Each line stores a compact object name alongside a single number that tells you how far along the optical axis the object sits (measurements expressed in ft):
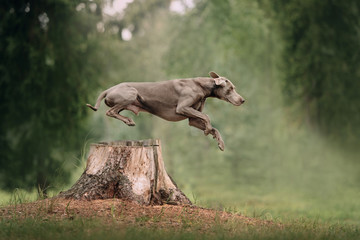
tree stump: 38.17
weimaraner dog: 40.14
